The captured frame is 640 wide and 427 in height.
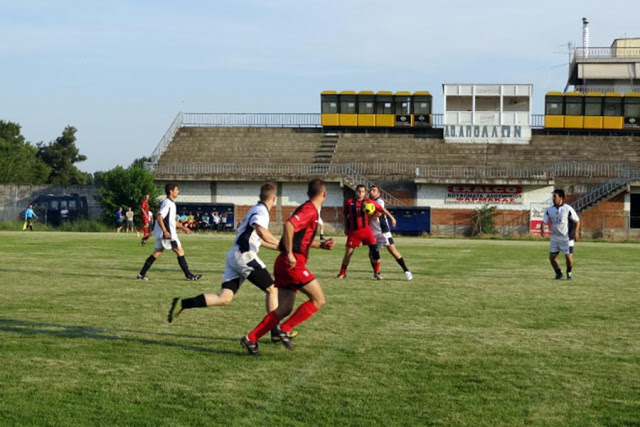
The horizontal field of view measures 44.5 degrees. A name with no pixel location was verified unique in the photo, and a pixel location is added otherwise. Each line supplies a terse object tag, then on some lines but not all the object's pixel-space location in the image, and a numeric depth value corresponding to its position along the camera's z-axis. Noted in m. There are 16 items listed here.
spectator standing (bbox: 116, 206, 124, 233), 45.50
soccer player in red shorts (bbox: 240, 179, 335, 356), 8.16
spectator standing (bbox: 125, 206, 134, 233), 45.77
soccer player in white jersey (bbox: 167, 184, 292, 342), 8.66
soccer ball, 16.25
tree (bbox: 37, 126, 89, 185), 101.75
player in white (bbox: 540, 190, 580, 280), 17.33
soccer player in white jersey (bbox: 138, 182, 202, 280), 15.69
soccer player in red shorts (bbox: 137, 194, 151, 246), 26.47
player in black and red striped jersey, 16.47
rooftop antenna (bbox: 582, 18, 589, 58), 67.00
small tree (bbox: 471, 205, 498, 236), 47.97
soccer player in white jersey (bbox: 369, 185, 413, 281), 16.64
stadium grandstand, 48.34
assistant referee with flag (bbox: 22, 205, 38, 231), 45.16
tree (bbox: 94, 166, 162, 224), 48.22
